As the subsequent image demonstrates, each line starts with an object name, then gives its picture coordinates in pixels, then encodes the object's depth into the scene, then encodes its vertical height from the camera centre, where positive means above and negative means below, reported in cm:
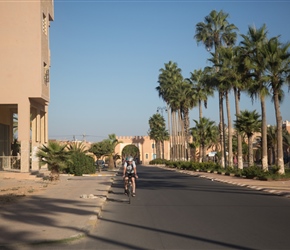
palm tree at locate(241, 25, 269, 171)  3070 +681
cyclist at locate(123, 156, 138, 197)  1783 -38
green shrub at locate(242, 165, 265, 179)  3077 -109
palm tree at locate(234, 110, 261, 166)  3806 +317
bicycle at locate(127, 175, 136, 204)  1683 -109
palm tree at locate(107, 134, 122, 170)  6228 +98
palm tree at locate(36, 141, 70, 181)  2642 +43
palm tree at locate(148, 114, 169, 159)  10031 +718
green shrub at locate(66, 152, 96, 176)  3962 -34
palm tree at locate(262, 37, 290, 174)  2927 +612
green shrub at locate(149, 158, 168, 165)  9122 -55
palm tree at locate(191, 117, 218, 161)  5912 +396
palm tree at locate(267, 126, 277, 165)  6619 +312
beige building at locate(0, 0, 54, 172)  2942 +718
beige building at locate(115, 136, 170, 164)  11150 +389
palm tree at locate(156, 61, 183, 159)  6812 +1279
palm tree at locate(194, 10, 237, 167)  4659 +1425
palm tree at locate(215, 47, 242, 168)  3769 +757
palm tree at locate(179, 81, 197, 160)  6153 +849
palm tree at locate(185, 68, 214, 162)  5788 +967
